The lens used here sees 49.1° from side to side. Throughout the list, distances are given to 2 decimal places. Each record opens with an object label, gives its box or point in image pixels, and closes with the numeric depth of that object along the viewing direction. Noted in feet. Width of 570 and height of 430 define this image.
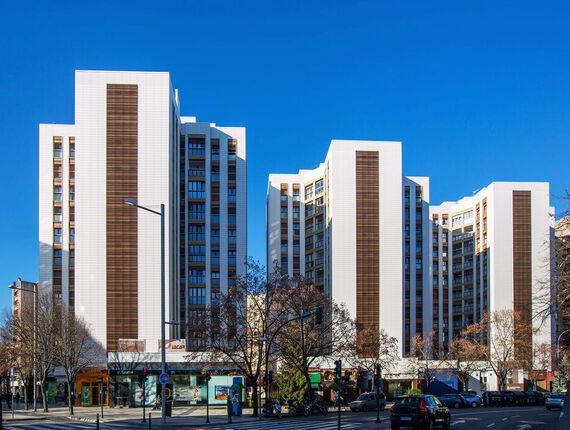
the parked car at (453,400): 172.04
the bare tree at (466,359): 223.10
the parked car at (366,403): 156.15
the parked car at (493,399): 187.32
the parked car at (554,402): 153.89
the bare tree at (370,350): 193.98
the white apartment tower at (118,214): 203.92
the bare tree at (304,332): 151.43
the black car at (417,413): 82.69
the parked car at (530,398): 192.65
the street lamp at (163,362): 103.73
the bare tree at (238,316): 141.59
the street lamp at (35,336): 150.51
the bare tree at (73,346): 158.71
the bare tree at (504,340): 223.92
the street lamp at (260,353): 129.94
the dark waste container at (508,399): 188.14
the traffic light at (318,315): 100.47
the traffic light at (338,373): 87.97
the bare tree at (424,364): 209.61
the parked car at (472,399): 178.60
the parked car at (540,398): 196.13
